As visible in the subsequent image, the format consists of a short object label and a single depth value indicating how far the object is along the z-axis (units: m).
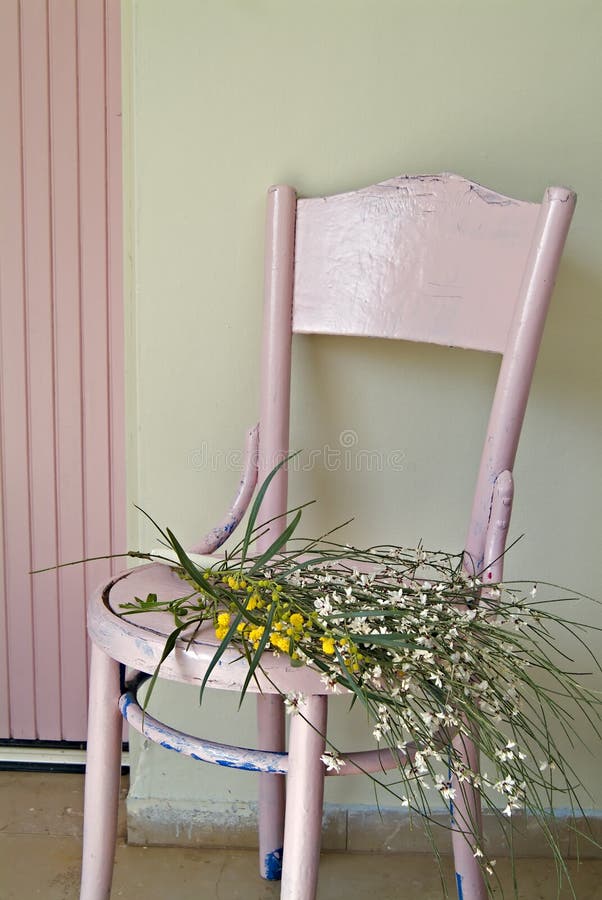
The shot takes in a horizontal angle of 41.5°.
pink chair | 0.82
